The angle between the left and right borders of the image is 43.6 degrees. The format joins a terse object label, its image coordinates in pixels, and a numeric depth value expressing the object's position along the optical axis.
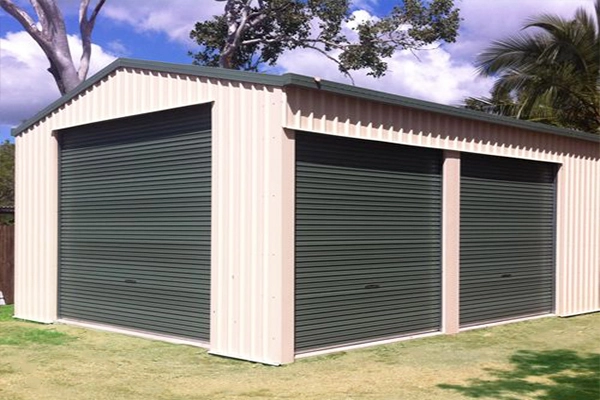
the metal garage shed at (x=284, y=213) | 9.18
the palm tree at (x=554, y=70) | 18.20
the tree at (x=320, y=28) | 26.47
